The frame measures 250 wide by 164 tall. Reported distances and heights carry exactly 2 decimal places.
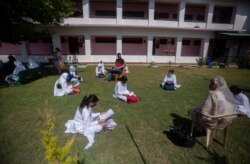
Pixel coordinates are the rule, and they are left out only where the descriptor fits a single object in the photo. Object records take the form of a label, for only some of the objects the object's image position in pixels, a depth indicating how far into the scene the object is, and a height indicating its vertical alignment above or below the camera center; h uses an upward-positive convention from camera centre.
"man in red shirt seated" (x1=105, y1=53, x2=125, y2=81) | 10.80 -1.19
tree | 8.73 +1.79
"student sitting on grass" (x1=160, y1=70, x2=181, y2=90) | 9.30 -1.70
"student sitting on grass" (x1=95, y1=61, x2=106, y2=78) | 11.98 -1.48
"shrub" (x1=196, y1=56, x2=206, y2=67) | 18.30 -1.12
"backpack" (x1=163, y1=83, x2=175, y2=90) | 9.27 -1.92
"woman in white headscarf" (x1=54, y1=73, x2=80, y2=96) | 8.16 -1.81
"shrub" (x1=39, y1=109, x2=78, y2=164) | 1.98 -1.14
